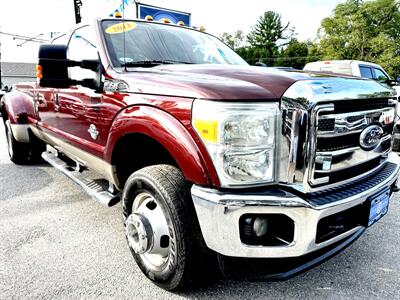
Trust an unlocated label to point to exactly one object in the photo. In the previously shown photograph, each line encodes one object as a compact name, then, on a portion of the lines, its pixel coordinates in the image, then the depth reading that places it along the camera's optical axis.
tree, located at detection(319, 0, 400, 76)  36.03
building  55.12
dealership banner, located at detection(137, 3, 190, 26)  9.70
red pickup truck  1.67
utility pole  16.39
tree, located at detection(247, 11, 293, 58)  73.31
